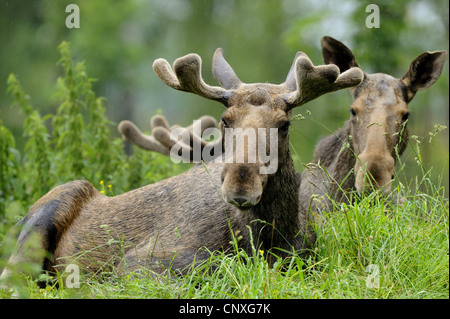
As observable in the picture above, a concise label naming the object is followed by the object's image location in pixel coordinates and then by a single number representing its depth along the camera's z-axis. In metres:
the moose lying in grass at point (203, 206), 10.34
